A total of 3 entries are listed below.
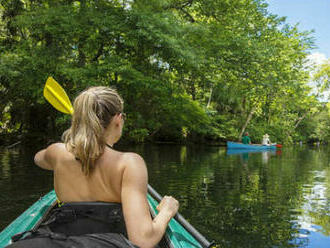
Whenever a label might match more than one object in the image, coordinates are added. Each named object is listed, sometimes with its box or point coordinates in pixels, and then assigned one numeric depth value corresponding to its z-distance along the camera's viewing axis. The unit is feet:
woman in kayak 4.83
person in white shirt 79.91
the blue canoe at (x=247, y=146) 70.38
